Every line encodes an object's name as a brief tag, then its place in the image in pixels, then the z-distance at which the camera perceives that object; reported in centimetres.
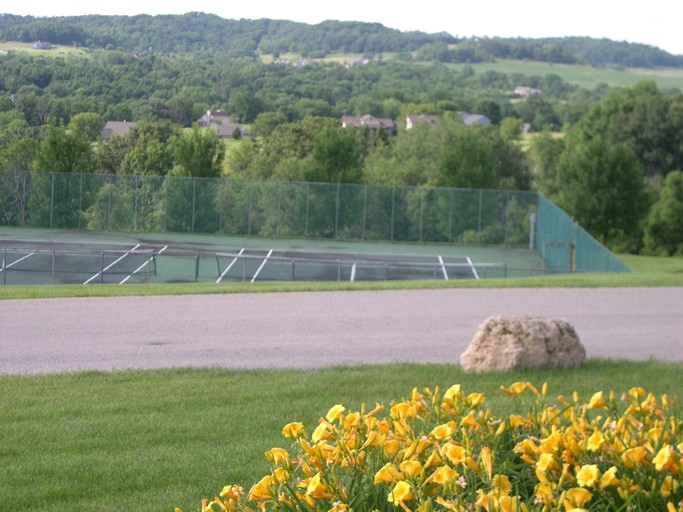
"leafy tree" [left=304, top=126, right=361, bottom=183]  4947
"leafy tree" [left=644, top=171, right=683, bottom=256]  5744
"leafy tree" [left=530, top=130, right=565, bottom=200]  7050
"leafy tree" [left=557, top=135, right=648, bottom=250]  5241
